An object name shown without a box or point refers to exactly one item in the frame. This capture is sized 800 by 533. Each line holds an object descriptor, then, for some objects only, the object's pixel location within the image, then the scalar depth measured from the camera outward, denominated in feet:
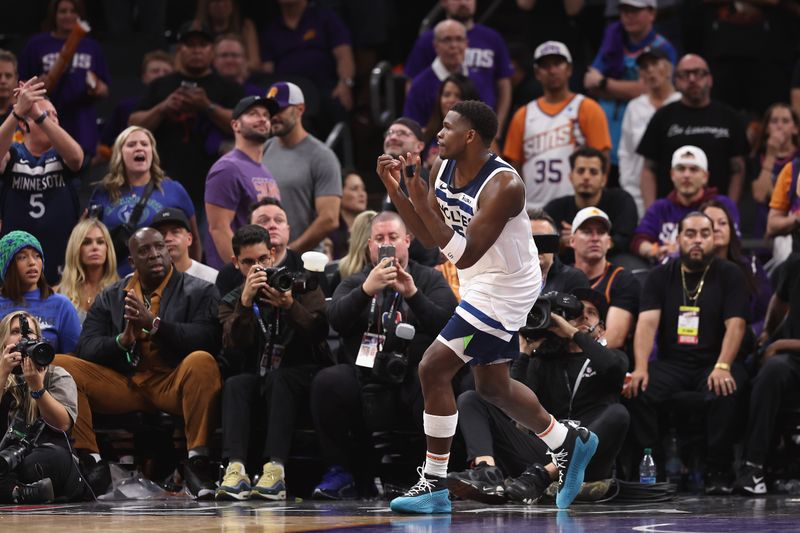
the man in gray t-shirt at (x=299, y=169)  60.85
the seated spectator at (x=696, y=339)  52.24
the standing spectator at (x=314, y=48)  80.53
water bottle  51.49
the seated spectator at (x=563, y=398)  47.24
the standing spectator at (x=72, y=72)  71.97
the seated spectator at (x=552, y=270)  52.54
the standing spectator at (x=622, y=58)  72.90
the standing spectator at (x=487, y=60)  72.69
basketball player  39.40
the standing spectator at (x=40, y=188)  59.06
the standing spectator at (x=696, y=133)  66.80
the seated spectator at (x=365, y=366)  49.75
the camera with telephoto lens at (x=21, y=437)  48.03
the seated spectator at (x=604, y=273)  54.90
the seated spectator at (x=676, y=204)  61.67
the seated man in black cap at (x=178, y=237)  56.24
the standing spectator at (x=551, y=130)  67.21
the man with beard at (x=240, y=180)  58.13
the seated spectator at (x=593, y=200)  61.05
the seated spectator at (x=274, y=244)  54.08
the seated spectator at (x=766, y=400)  51.01
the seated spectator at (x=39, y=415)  47.34
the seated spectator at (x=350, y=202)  68.08
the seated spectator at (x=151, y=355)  50.75
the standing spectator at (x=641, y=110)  70.08
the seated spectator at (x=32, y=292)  52.95
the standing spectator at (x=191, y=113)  66.85
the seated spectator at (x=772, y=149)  66.35
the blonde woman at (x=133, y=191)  58.59
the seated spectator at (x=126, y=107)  74.23
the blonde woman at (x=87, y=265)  56.03
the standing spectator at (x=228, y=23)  80.48
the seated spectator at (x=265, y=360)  49.49
